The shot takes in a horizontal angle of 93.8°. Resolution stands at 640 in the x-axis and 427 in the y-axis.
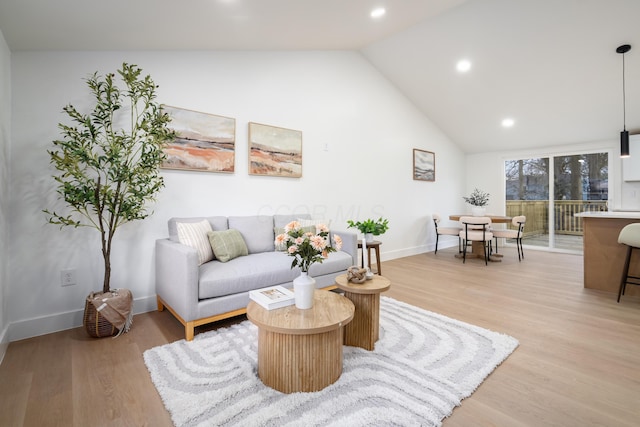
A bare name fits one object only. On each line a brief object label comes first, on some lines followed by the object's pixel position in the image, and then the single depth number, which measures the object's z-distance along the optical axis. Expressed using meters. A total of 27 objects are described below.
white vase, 1.81
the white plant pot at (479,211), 5.34
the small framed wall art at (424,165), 5.67
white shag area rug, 1.45
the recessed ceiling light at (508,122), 5.36
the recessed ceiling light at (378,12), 3.28
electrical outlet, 2.48
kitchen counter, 3.30
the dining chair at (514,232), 5.18
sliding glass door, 5.39
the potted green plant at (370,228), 3.28
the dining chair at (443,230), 5.38
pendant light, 3.53
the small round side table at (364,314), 2.09
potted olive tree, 2.26
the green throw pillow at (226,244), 2.74
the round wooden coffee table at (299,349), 1.60
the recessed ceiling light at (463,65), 4.37
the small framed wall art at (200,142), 2.99
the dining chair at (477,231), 4.76
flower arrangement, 1.78
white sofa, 2.24
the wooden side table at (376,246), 3.72
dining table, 5.09
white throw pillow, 2.64
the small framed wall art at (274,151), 3.55
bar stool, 2.91
